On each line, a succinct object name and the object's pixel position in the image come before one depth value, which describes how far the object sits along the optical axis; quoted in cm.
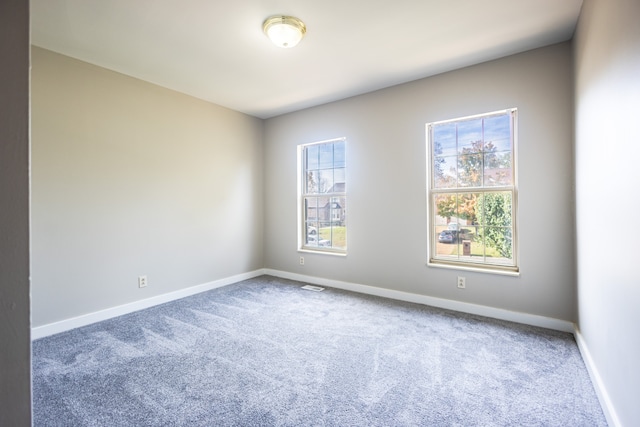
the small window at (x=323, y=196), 434
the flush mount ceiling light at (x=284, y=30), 234
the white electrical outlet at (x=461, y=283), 324
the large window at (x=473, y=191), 307
